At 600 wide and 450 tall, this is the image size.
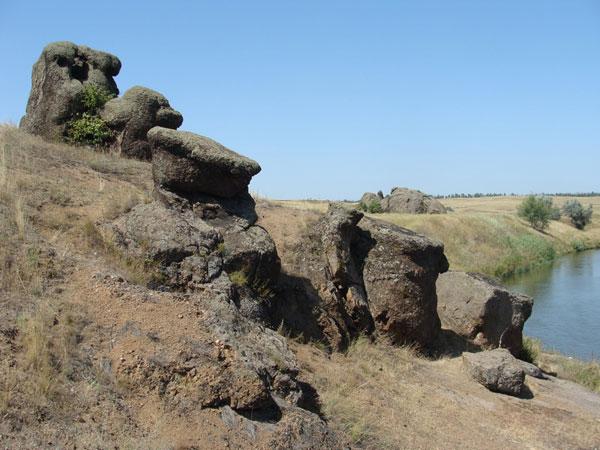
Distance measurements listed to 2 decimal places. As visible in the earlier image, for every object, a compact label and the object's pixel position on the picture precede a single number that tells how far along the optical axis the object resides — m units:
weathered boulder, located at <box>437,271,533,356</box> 15.01
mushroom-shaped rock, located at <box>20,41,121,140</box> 17.11
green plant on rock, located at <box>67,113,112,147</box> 16.95
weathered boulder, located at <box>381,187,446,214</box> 53.03
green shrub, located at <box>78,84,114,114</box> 17.48
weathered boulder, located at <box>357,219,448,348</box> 12.98
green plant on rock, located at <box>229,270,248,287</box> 9.48
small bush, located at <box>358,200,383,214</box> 53.47
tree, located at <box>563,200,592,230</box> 70.94
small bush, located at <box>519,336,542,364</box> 16.22
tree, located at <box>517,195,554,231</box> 62.25
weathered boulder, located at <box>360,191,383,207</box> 56.75
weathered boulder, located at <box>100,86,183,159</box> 17.02
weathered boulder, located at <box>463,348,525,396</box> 11.84
